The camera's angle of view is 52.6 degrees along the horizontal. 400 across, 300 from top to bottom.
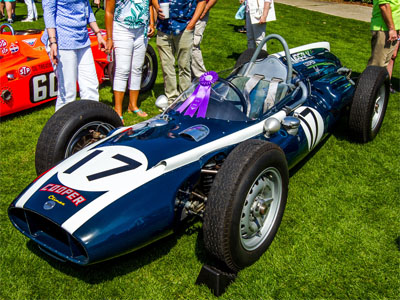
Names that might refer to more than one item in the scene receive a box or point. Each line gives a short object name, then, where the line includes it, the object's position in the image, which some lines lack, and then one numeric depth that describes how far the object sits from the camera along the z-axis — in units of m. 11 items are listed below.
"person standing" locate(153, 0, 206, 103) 5.19
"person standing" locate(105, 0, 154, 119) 4.66
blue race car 2.53
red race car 5.19
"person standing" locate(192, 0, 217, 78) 6.46
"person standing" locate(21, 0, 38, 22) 12.24
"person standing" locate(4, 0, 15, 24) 11.85
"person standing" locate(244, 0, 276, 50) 6.78
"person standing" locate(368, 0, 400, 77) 5.62
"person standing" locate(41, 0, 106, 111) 4.01
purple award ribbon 3.47
